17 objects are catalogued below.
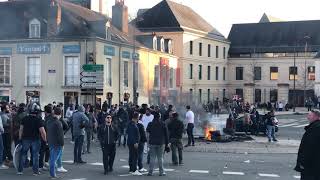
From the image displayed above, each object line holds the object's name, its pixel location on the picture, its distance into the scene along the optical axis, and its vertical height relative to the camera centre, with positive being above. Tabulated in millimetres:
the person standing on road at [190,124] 20531 -1084
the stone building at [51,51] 37219 +3100
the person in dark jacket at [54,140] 12773 -1063
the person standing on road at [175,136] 15571 -1182
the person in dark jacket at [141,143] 14133 -1252
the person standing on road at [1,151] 13762 -1463
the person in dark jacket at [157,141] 13586 -1158
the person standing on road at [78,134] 15398 -1111
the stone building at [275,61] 70312 +4627
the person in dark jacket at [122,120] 21109 -973
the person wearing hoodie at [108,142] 13695 -1193
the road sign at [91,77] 22750 +776
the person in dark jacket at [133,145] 13737 -1266
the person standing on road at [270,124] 22688 -1198
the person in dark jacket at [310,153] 8664 -923
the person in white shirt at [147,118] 16625 -704
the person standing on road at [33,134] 13078 -945
